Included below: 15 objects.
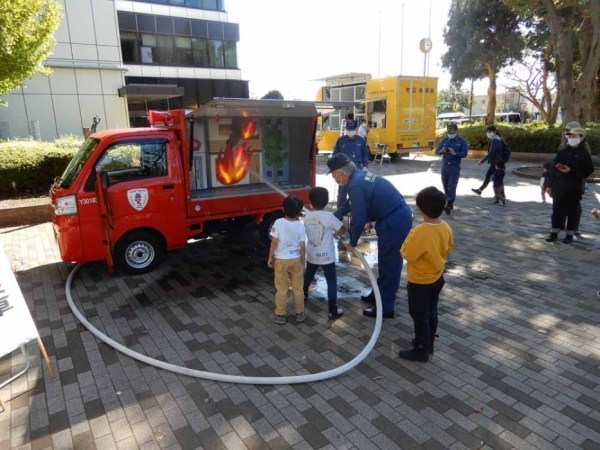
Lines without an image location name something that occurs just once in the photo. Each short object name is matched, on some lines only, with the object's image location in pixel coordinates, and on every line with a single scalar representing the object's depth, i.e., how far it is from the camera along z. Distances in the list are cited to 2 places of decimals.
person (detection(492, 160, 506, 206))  9.54
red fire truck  5.48
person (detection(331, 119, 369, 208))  8.68
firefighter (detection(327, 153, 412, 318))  4.33
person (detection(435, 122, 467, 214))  9.01
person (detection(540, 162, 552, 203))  7.09
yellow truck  17.02
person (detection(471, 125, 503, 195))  9.62
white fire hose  3.47
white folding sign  3.27
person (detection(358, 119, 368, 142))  14.03
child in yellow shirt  3.44
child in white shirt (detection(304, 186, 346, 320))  4.41
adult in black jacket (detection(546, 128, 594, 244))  6.62
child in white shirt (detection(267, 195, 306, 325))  4.27
